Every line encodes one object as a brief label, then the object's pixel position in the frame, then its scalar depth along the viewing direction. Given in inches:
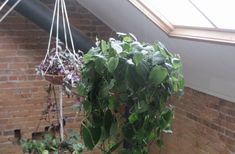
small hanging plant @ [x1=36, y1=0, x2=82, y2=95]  116.3
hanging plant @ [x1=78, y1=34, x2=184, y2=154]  84.6
